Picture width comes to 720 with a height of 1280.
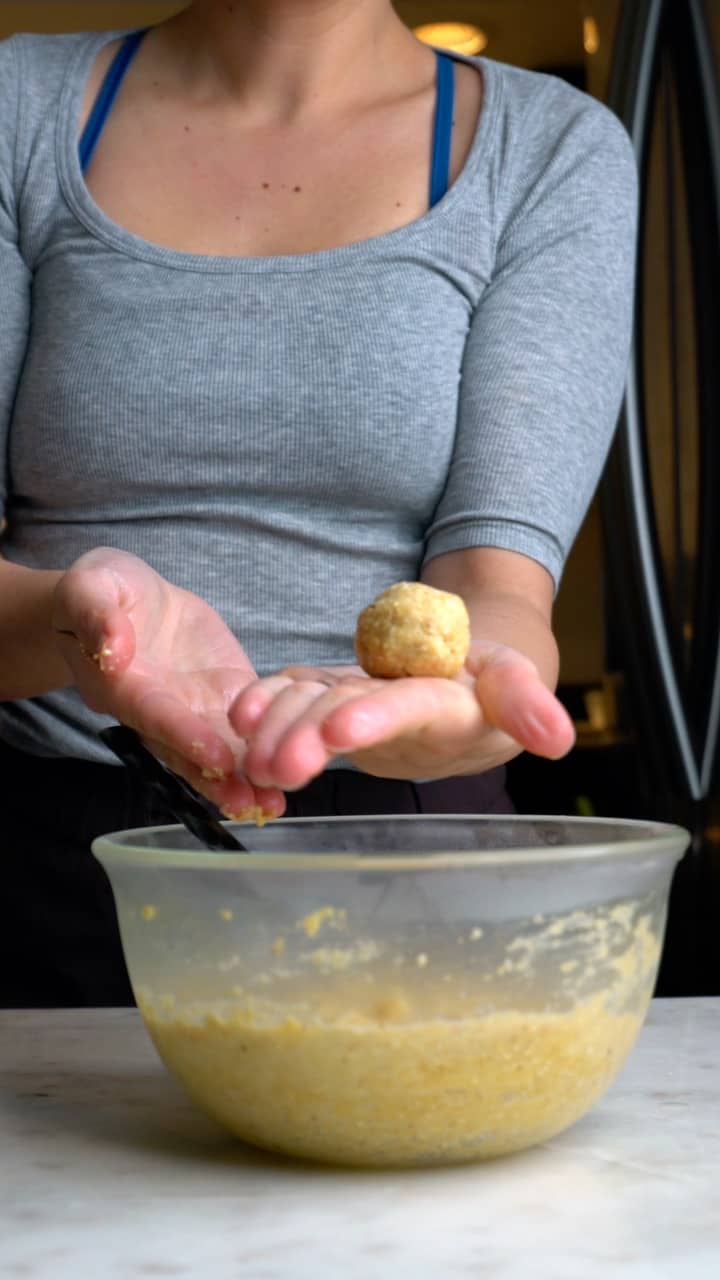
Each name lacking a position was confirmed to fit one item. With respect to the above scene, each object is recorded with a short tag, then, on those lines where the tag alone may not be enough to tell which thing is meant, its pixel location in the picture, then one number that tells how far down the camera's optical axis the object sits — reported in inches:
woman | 45.9
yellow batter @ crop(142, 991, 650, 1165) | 24.0
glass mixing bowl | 23.9
